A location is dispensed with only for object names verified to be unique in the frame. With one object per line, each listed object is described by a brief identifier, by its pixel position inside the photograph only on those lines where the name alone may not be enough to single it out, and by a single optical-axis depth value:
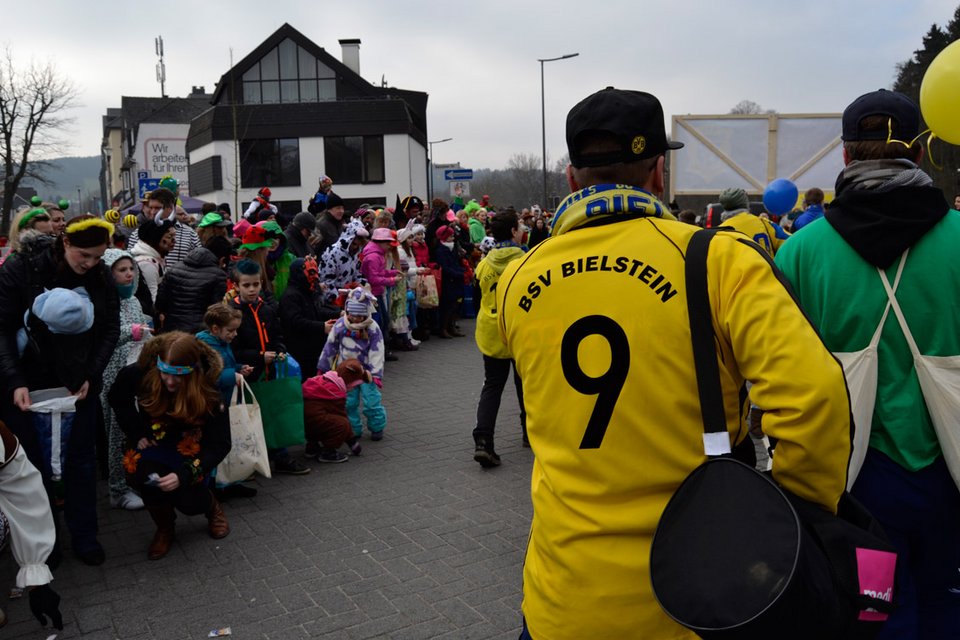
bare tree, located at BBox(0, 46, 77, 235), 37.44
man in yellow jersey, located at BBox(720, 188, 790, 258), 7.46
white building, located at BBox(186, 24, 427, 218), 47.16
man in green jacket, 2.53
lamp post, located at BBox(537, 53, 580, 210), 39.11
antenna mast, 82.00
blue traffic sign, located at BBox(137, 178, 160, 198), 17.73
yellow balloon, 3.16
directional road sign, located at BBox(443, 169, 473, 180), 28.91
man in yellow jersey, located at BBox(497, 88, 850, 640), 1.77
